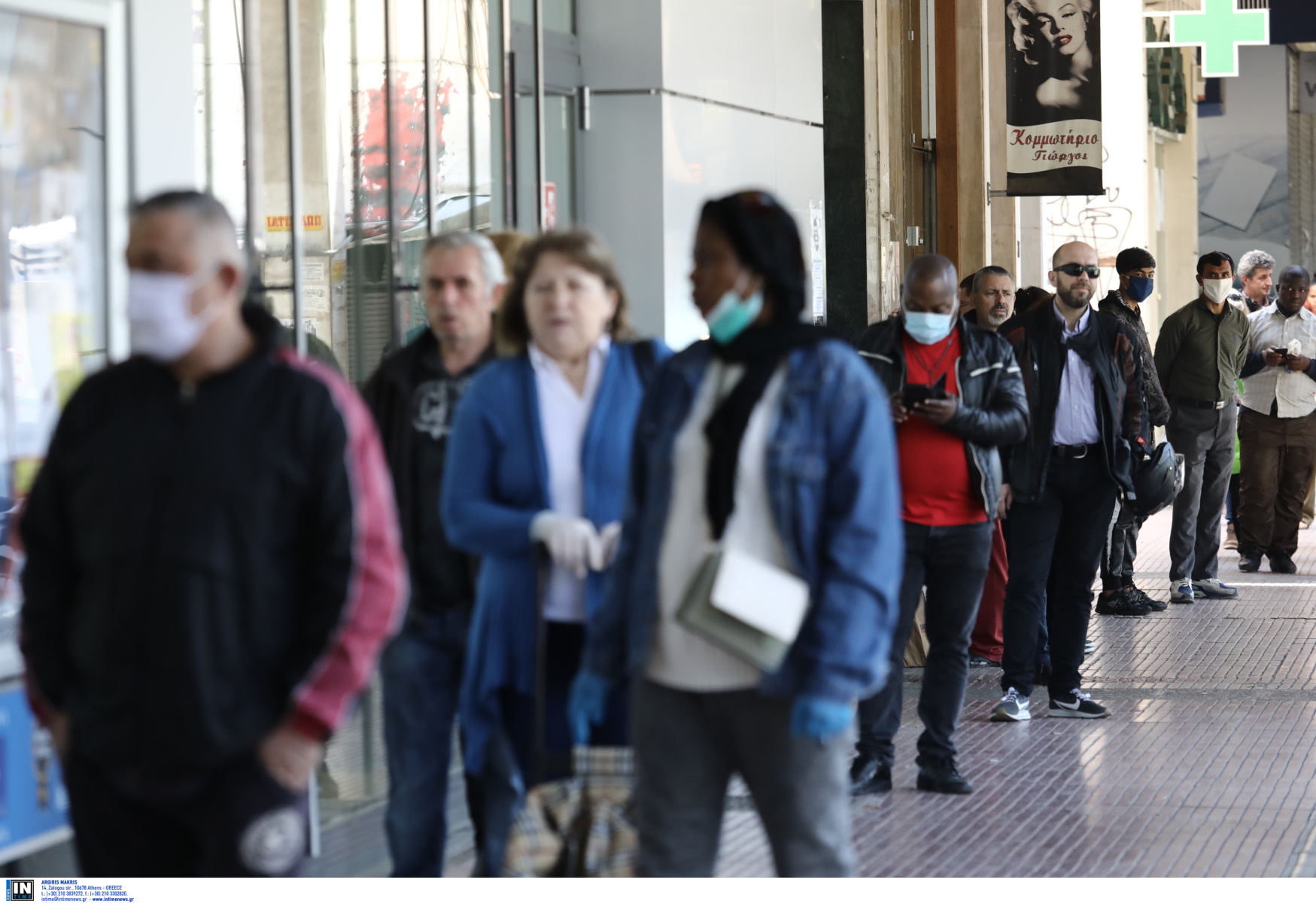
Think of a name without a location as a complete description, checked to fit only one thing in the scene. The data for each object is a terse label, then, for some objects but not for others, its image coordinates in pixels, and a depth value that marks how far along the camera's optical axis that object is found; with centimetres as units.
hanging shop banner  2562
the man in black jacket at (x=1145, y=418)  1825
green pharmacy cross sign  3133
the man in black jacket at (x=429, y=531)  899
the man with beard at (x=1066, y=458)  1495
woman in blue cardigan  787
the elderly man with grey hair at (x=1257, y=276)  2677
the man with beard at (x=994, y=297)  1683
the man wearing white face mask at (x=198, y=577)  557
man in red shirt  1249
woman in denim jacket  659
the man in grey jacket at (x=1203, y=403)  2292
